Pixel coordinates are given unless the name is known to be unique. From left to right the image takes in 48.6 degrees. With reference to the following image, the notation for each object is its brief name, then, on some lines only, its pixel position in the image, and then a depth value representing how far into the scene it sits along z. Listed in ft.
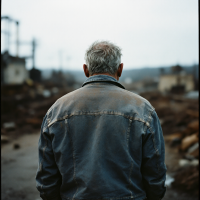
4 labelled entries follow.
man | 5.06
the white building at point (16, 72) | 86.17
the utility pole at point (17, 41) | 53.05
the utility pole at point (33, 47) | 91.51
